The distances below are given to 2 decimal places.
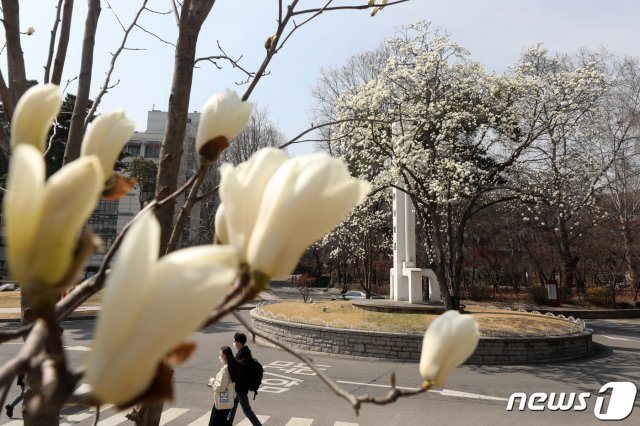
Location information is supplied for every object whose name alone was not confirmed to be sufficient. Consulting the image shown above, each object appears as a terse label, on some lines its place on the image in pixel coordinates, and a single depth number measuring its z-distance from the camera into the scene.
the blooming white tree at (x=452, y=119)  12.52
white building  42.41
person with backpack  5.60
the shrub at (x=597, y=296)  20.81
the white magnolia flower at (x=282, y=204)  0.47
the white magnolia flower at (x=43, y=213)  0.35
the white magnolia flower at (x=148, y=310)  0.33
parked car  22.42
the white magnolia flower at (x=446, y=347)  0.69
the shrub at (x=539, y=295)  21.27
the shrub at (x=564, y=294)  21.68
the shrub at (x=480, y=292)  24.29
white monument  13.85
